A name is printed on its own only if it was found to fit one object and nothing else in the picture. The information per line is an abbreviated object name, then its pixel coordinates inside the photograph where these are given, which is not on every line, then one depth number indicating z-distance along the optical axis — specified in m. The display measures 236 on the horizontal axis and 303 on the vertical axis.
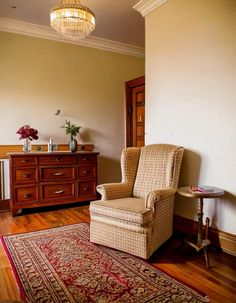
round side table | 2.00
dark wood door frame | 4.64
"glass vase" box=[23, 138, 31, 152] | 3.56
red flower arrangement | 3.51
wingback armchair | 2.05
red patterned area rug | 1.60
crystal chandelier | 2.30
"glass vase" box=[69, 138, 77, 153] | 3.80
